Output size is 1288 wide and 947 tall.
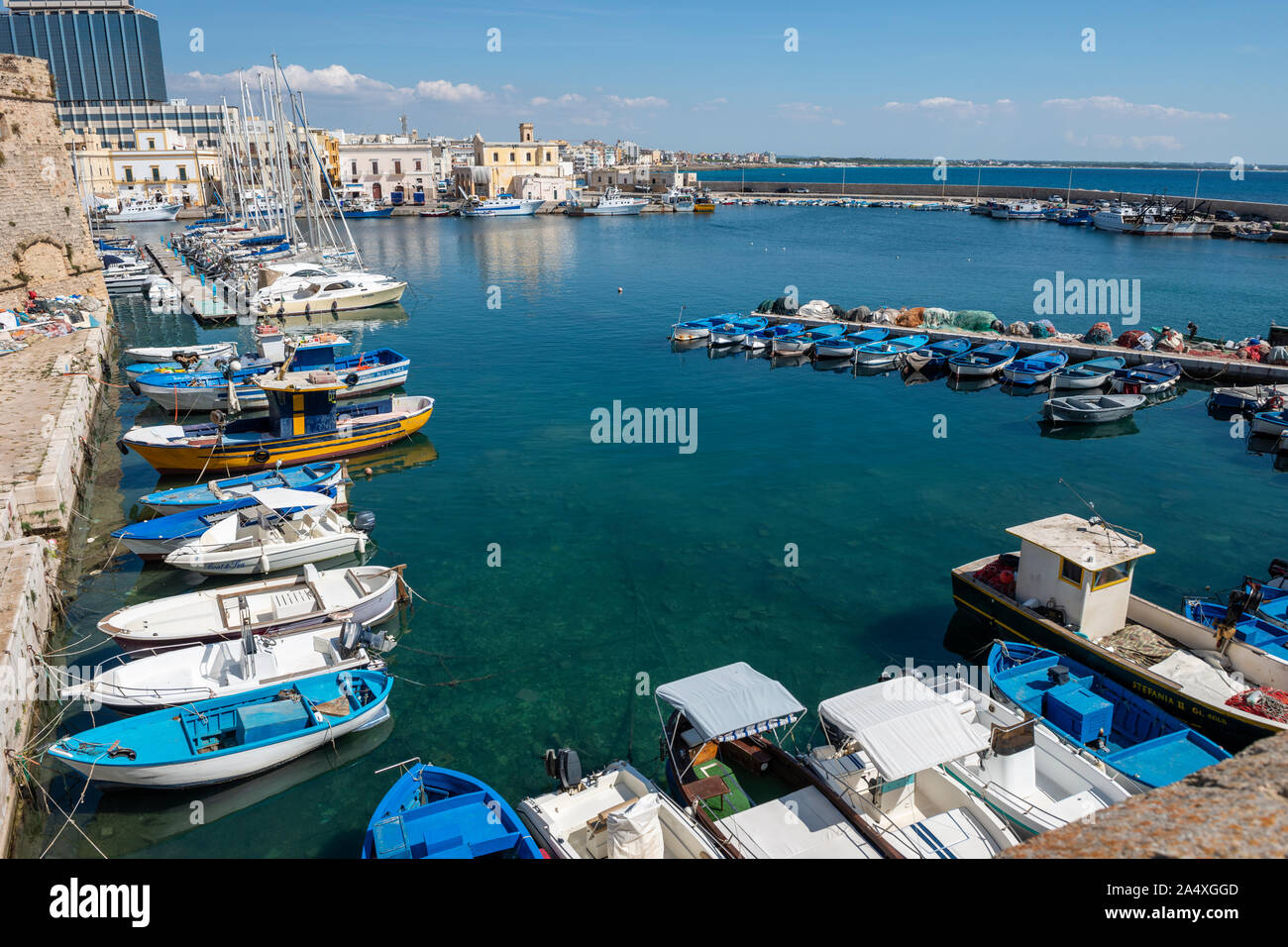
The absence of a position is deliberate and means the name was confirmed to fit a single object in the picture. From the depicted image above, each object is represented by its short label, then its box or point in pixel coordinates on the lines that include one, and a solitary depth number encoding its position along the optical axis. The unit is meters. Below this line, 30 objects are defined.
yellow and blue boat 25.78
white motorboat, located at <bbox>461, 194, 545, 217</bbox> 124.72
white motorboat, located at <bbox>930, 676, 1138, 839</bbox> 11.45
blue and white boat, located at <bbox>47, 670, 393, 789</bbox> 12.56
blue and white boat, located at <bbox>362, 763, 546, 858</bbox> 10.26
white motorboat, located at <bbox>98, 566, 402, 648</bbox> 16.27
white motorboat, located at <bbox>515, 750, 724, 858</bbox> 10.28
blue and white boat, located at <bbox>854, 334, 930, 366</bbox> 41.06
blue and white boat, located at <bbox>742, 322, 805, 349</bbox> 44.28
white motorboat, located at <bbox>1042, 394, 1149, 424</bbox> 32.66
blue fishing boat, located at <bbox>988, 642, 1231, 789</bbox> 12.34
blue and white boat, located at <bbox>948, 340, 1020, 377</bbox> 38.56
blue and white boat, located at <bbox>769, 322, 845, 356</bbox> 43.22
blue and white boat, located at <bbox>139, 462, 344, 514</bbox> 21.91
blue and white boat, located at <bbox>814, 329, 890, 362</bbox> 42.16
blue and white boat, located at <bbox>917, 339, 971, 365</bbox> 40.91
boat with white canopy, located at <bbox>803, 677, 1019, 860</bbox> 10.95
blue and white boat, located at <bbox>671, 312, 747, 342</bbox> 45.09
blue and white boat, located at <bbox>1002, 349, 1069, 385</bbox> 37.56
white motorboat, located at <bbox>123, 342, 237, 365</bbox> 37.22
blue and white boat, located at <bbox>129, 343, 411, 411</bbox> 31.92
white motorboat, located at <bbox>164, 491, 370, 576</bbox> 19.25
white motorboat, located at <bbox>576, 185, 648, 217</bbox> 129.25
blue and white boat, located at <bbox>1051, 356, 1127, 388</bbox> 35.81
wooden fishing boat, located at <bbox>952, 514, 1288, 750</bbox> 13.54
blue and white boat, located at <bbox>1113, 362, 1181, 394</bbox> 36.06
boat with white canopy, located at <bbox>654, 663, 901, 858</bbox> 10.99
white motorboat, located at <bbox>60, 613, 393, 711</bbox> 14.27
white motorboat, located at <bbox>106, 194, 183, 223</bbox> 106.19
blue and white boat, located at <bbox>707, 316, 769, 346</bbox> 44.48
